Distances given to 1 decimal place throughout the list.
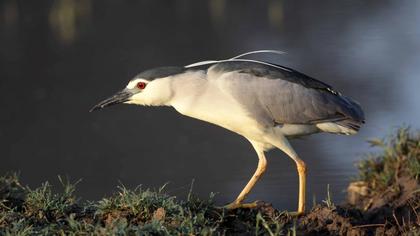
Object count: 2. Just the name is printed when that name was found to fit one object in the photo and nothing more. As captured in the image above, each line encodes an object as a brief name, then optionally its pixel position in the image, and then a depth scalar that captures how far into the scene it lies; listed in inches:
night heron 507.5
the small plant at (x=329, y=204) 473.8
